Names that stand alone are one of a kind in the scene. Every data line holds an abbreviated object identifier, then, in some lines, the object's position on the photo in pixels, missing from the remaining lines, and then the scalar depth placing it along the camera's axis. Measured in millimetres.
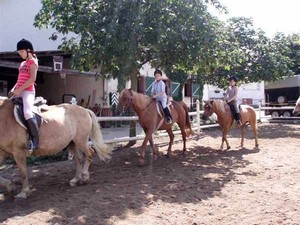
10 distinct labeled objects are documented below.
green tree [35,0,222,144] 8070
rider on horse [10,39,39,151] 5039
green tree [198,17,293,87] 18047
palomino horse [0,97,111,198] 5109
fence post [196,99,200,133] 14295
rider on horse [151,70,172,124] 8516
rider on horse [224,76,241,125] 10461
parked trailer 24953
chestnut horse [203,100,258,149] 10172
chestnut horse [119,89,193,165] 7598
